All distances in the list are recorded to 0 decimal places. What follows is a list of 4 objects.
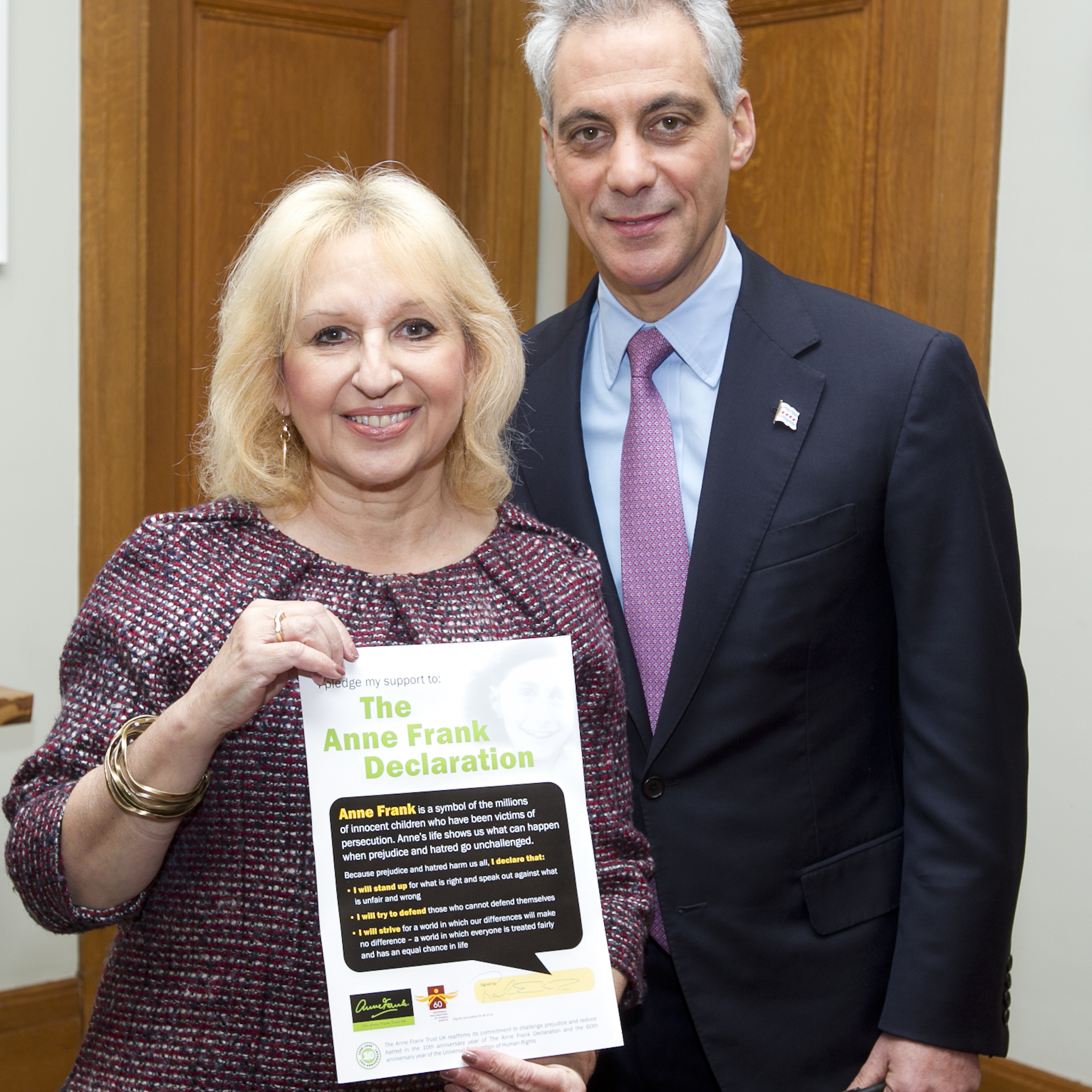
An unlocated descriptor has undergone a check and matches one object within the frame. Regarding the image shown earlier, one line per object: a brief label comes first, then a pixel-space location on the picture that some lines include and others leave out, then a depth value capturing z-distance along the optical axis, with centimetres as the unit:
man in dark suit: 163
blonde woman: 126
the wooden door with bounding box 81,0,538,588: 320
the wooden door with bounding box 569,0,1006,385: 285
